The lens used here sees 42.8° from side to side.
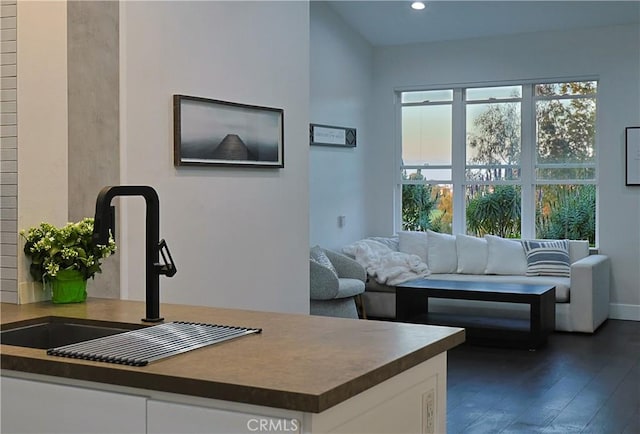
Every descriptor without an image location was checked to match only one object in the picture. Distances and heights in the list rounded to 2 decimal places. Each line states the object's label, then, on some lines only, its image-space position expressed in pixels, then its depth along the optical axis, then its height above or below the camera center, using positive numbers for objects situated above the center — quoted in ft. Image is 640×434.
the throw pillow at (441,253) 26.96 -1.70
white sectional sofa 23.35 -2.17
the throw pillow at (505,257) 25.82 -1.77
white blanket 25.50 -1.94
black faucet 7.77 -0.44
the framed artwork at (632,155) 25.29 +1.47
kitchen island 5.40 -1.31
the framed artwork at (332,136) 25.39 +2.15
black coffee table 21.54 -3.03
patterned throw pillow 25.03 -1.74
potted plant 9.06 -0.62
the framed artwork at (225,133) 13.84 +1.25
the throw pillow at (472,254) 26.45 -1.71
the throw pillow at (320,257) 23.15 -1.59
